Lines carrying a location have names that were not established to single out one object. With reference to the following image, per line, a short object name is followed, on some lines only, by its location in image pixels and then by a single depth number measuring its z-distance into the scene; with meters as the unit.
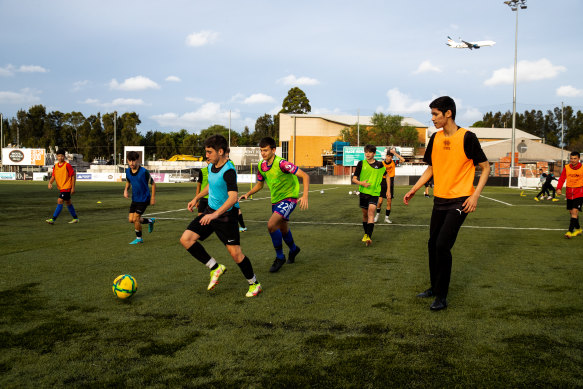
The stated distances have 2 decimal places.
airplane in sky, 51.53
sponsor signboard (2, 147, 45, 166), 57.97
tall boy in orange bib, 4.48
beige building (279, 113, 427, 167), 81.06
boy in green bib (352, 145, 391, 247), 8.67
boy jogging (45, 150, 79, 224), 12.05
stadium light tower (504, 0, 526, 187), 37.00
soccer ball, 4.82
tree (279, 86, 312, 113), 99.62
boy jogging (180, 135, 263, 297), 4.86
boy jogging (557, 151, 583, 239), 9.74
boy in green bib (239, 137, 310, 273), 6.29
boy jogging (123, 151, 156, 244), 8.84
